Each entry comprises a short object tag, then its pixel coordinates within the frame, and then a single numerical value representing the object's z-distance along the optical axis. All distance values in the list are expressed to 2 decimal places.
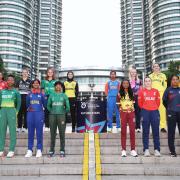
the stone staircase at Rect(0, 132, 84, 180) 4.46
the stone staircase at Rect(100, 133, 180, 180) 4.41
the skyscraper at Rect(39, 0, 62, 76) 86.97
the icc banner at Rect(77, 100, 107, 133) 7.01
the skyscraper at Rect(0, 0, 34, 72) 62.78
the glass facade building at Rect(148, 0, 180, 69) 61.36
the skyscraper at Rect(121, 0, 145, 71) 85.64
